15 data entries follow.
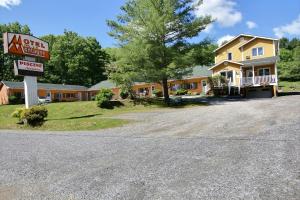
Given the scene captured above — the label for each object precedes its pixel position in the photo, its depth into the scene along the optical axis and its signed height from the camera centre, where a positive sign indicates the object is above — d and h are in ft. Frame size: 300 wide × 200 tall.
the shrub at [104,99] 63.30 -0.98
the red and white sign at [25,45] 48.49 +13.66
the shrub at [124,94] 72.16 +0.47
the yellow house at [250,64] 75.40 +11.15
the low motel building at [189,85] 98.40 +4.63
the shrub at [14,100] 94.82 -0.88
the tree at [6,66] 139.17 +22.68
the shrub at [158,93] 96.96 +0.68
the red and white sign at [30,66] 50.57 +8.41
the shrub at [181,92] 97.45 +0.91
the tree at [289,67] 134.24 +16.55
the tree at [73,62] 148.24 +25.97
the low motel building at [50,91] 99.14 +3.41
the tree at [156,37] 62.32 +19.38
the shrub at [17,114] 52.10 -4.28
